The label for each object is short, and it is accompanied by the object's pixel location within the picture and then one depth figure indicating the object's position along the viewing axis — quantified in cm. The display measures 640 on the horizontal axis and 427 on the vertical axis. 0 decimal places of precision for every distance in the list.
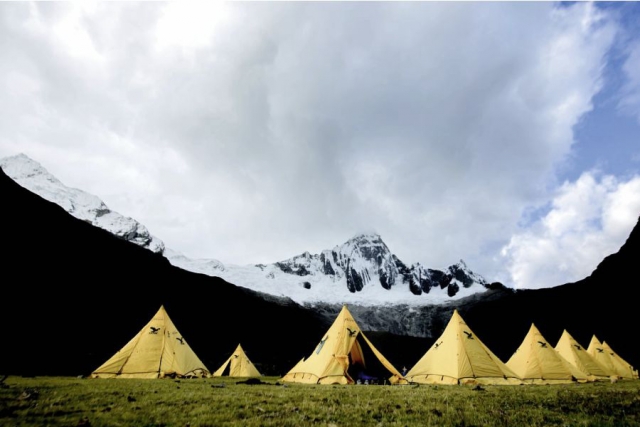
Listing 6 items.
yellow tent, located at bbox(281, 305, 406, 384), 2208
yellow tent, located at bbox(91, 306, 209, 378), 2317
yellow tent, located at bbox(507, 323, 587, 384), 2572
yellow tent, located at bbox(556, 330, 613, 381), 3106
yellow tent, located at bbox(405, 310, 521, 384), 2248
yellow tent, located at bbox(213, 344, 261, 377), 3988
